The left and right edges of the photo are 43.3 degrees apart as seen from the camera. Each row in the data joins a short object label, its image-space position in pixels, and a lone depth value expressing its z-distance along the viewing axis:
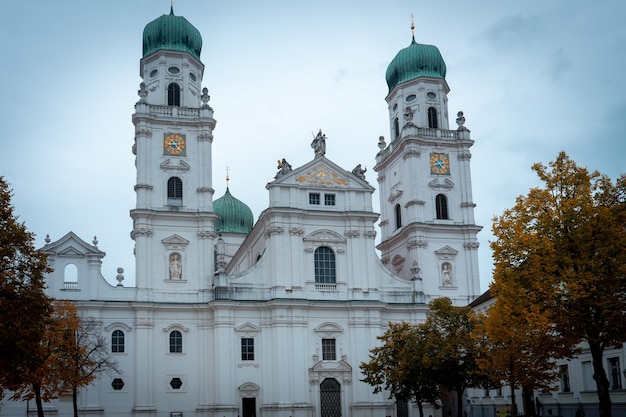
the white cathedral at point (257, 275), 53.97
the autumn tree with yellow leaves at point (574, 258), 28.73
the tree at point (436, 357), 41.44
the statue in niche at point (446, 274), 61.06
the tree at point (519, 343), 29.80
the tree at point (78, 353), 42.06
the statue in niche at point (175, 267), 56.41
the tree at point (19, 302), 25.17
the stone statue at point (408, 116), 63.38
